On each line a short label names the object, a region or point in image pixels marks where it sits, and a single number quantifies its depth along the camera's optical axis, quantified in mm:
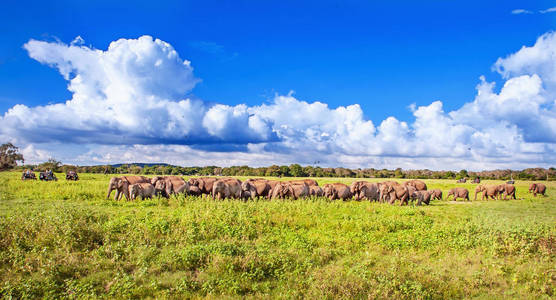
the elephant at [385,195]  27228
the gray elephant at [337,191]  27125
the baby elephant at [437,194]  33094
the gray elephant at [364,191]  27464
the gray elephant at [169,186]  23234
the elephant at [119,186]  22039
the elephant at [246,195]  24047
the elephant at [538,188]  37781
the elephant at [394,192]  26531
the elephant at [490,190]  34656
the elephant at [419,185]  33919
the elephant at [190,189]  23266
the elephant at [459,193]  33453
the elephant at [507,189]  34219
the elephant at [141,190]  21172
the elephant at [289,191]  24922
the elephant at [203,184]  24766
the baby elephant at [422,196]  26750
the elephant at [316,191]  26047
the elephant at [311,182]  29881
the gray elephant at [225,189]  23062
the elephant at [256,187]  24578
